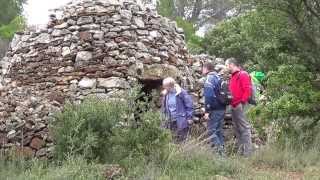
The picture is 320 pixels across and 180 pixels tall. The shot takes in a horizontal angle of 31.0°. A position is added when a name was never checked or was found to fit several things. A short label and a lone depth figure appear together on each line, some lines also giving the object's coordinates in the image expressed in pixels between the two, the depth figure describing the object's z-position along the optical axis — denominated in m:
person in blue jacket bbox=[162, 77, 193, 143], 9.14
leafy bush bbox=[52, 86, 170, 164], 7.29
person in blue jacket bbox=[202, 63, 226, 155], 8.98
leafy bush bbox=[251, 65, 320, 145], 9.44
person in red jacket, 9.10
